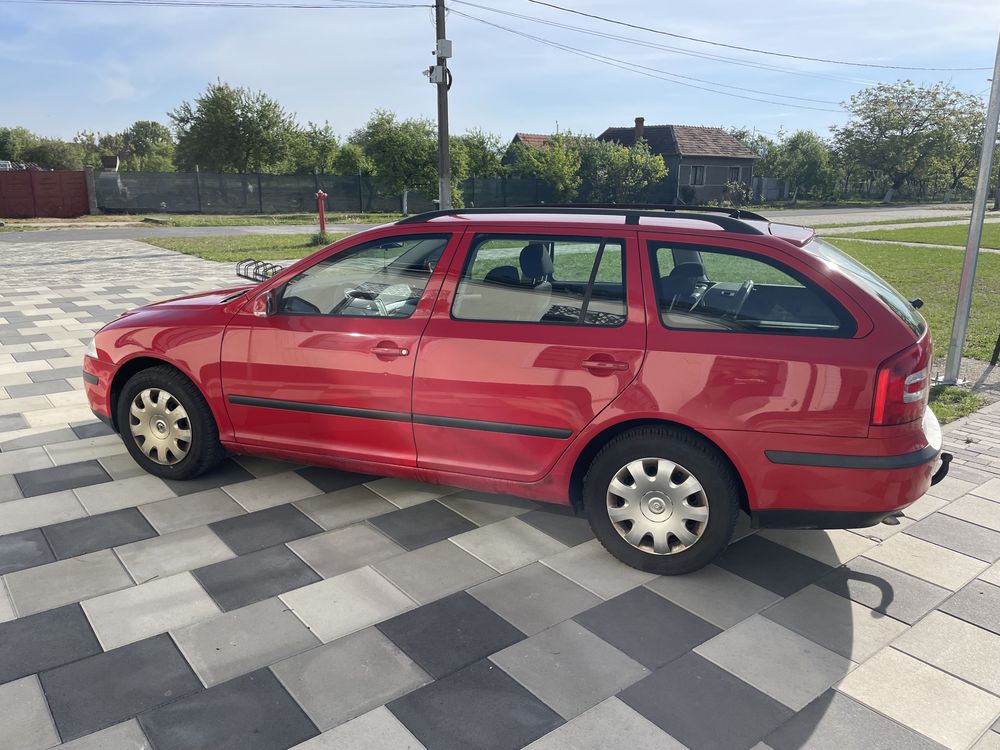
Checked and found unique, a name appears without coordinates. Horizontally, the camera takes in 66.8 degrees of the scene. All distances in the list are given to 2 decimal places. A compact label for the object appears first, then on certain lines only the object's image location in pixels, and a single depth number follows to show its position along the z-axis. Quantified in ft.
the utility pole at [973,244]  21.30
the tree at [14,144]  205.22
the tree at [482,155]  129.29
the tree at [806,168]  204.95
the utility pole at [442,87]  59.31
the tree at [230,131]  123.13
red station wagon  10.74
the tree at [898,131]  213.87
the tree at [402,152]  111.04
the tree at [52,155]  197.36
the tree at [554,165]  133.28
